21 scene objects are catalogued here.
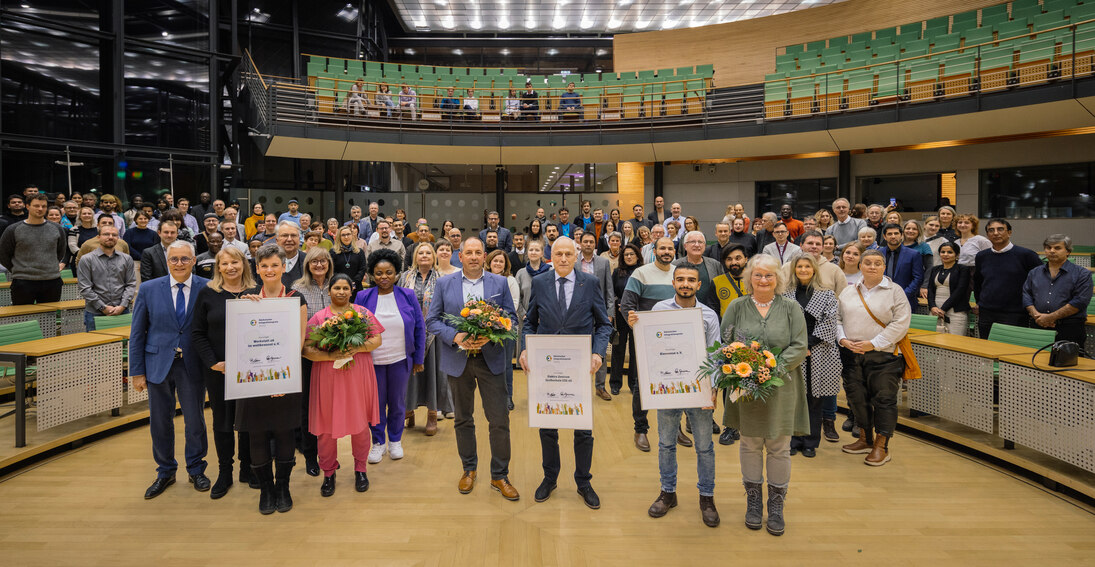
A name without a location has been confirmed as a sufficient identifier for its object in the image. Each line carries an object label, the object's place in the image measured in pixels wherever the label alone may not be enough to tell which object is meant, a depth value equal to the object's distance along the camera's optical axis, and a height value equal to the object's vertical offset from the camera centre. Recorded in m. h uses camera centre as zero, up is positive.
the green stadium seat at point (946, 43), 12.38 +5.15
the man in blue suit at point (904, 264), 6.38 +0.10
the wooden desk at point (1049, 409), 3.72 -0.96
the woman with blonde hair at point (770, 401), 3.31 -0.76
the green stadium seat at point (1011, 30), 11.66 +5.16
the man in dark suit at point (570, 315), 3.75 -0.27
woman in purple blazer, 4.20 -0.44
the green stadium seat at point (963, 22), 13.56 +6.11
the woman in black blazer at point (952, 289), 5.92 -0.18
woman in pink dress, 3.79 -0.82
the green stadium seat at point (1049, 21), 11.09 +5.10
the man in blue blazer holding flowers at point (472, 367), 3.79 -0.62
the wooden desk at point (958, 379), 4.48 -0.89
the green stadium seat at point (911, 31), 14.24 +6.27
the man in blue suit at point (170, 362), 3.81 -0.59
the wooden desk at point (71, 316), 6.19 -0.43
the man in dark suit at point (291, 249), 5.20 +0.25
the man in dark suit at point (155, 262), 5.40 +0.14
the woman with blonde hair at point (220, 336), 3.61 -0.39
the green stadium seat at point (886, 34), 14.54 +6.29
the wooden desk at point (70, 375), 4.35 -0.82
